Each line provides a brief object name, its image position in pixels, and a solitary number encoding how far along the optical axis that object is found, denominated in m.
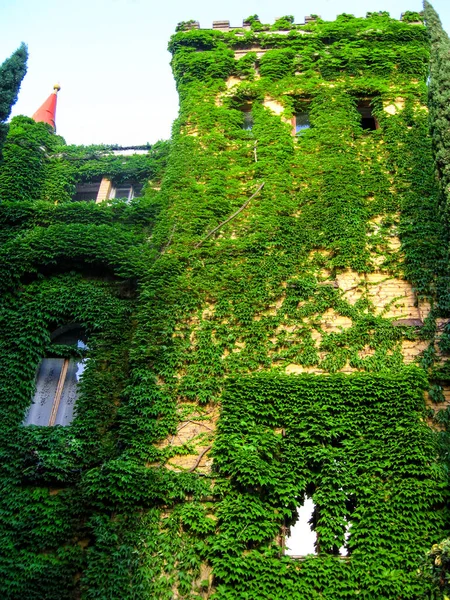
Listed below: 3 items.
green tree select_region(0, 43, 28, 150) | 11.50
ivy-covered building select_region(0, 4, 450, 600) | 8.05
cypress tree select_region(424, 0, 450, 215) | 10.66
